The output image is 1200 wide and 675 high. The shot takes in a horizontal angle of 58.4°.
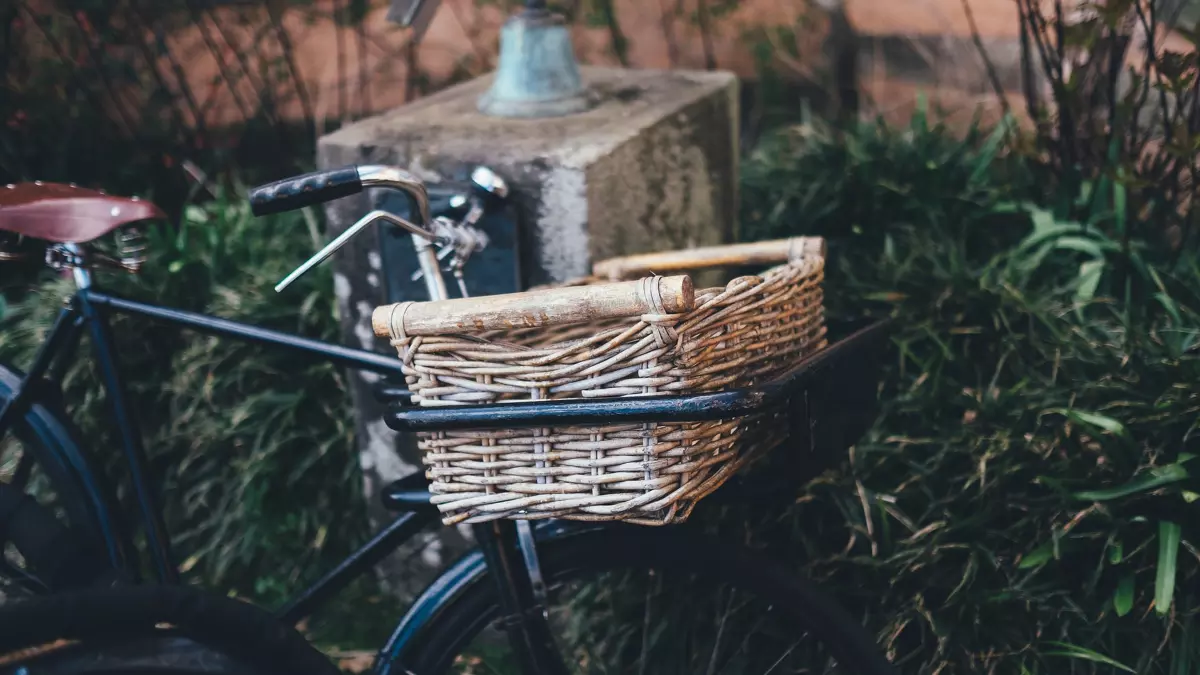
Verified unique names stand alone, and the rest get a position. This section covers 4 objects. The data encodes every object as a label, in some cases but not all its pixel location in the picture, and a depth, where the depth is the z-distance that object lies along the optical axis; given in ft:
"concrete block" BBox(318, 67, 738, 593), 7.14
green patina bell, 7.73
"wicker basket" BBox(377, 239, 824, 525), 4.64
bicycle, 5.28
